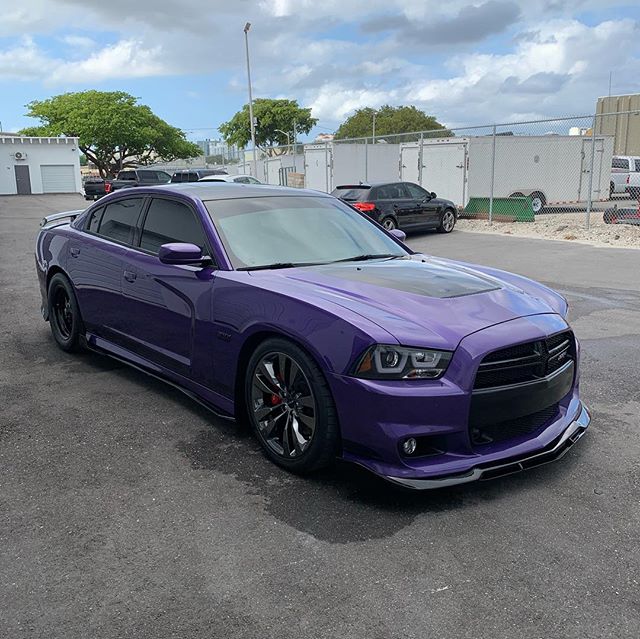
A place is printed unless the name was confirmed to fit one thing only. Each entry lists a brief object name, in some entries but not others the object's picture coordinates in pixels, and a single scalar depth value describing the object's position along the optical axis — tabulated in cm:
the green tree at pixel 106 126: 5791
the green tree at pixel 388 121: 7812
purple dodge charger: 311
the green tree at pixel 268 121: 8371
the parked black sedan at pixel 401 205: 1577
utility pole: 3284
